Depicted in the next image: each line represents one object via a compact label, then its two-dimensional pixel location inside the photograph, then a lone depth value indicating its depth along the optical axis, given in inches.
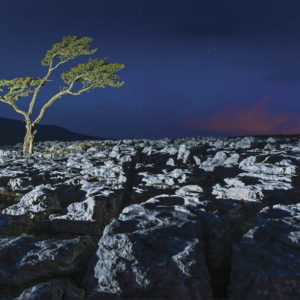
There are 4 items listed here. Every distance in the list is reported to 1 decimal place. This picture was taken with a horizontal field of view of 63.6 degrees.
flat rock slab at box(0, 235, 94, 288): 163.5
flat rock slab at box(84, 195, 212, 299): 149.8
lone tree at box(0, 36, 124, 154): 1005.2
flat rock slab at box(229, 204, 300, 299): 147.3
